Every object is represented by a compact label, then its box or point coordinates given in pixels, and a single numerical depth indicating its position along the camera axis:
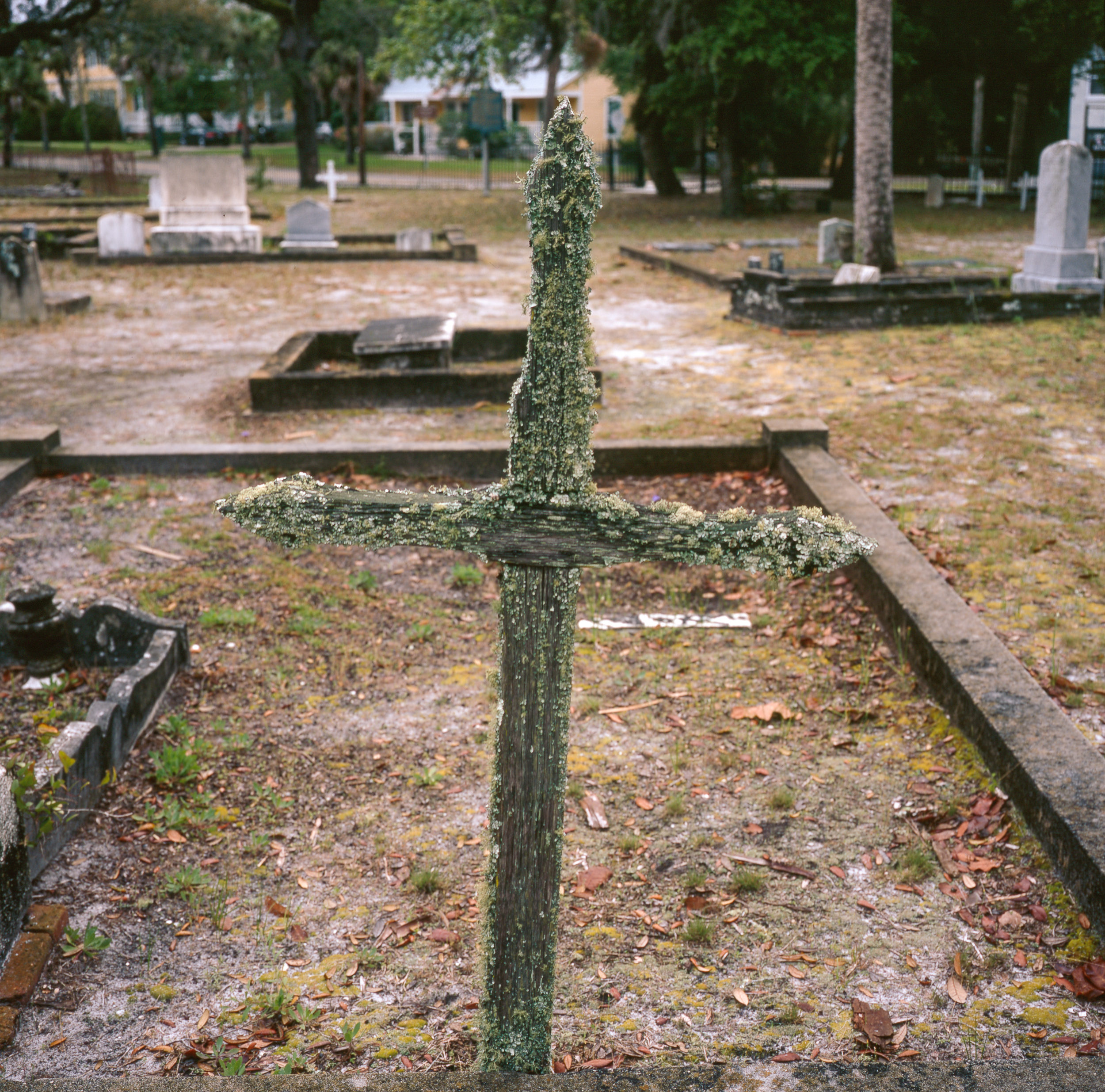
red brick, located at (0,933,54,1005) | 3.16
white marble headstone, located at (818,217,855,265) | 17.27
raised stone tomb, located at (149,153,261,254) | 19.22
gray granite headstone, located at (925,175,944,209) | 29.83
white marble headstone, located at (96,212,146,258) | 18.52
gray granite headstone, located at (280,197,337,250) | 19.97
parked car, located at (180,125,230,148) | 62.12
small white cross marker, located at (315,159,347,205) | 30.45
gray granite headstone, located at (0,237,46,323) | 12.98
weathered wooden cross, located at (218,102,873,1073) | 2.07
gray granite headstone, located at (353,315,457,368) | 9.90
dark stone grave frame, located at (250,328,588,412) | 9.34
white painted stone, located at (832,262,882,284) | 14.24
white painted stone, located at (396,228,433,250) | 20.25
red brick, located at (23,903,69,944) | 3.38
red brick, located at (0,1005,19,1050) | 2.99
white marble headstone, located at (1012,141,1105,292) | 13.52
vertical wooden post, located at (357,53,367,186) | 35.81
